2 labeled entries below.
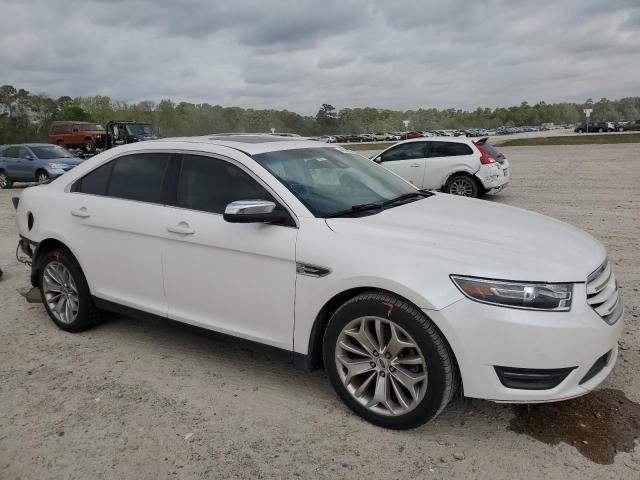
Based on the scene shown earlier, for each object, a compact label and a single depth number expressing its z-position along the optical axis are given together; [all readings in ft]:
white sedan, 8.83
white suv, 38.26
